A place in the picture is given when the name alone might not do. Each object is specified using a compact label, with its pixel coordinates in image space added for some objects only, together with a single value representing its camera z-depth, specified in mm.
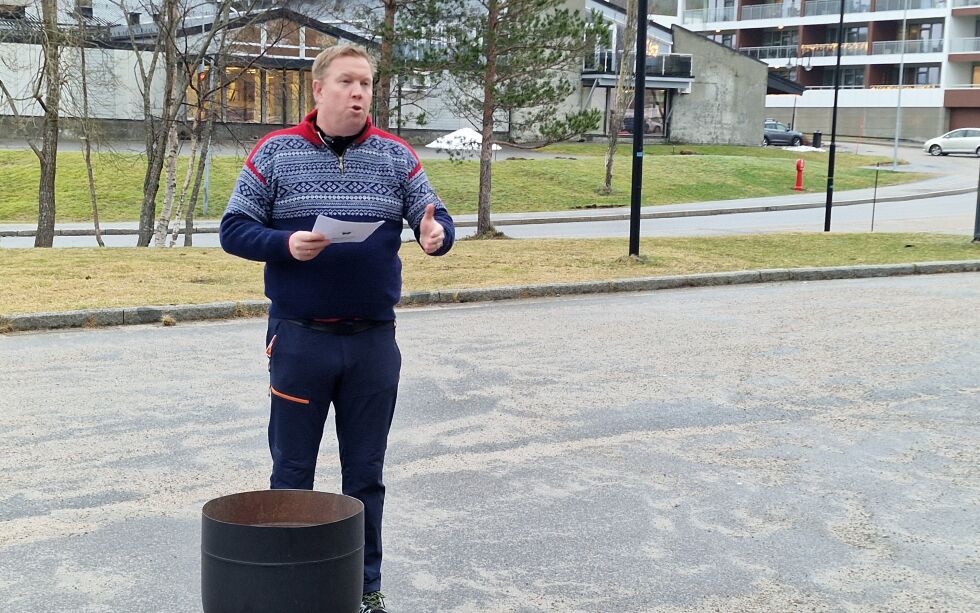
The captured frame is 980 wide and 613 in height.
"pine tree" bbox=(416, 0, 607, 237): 20219
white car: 62047
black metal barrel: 3104
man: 3844
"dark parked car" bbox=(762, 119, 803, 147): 63625
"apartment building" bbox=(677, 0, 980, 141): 74312
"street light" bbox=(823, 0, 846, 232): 23844
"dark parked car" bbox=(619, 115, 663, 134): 59659
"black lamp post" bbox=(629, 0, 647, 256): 15383
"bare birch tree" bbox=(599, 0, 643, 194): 35594
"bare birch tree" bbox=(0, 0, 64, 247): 19094
